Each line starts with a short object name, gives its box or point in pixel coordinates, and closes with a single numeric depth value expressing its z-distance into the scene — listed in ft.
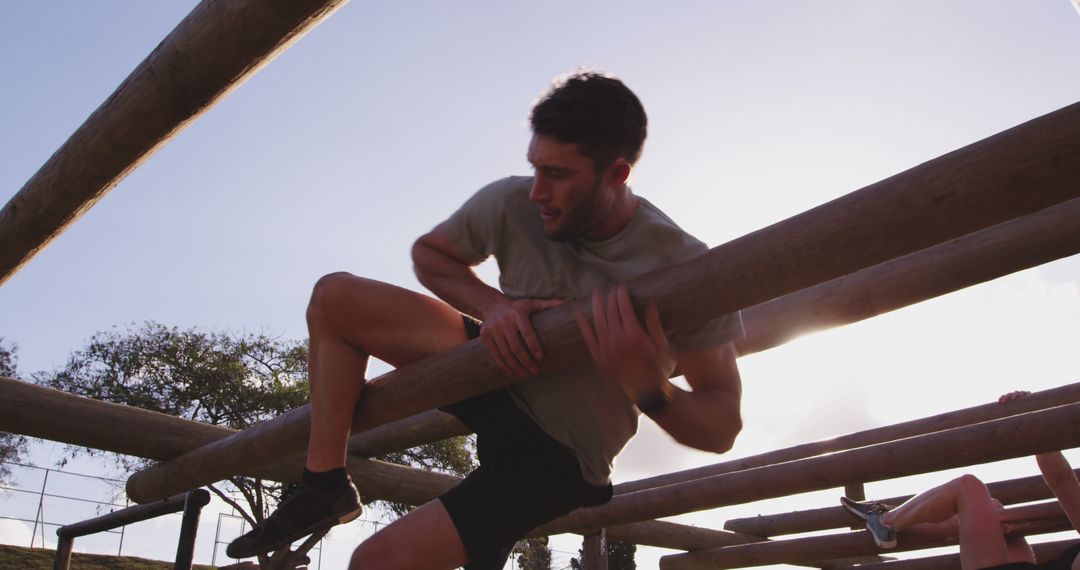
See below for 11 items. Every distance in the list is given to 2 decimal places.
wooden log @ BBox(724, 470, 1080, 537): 17.13
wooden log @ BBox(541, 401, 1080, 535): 12.52
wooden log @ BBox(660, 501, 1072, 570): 16.10
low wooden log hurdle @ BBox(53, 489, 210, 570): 16.62
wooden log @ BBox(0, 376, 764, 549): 13.17
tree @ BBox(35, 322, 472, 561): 69.92
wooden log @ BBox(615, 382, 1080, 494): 15.16
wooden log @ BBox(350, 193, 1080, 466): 9.48
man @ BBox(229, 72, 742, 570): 7.48
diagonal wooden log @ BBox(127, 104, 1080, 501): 4.79
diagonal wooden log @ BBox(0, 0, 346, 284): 7.69
